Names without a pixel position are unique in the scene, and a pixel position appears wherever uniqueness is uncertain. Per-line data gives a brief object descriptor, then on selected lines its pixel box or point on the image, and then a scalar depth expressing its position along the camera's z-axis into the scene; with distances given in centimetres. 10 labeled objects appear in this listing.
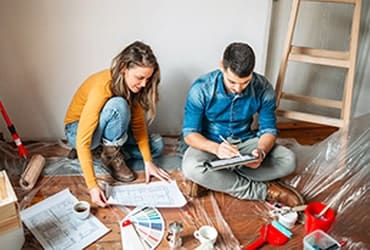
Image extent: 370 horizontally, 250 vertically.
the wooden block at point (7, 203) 121
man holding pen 155
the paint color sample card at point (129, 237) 135
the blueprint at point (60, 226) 135
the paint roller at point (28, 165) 161
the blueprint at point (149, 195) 155
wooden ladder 174
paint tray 133
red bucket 141
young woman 147
